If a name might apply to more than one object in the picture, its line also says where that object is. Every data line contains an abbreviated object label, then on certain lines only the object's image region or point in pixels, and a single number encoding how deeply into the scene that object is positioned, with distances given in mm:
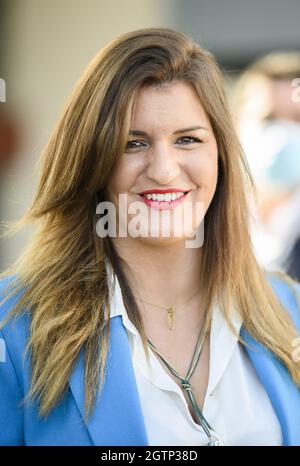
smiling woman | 2718
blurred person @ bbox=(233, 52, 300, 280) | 3451
